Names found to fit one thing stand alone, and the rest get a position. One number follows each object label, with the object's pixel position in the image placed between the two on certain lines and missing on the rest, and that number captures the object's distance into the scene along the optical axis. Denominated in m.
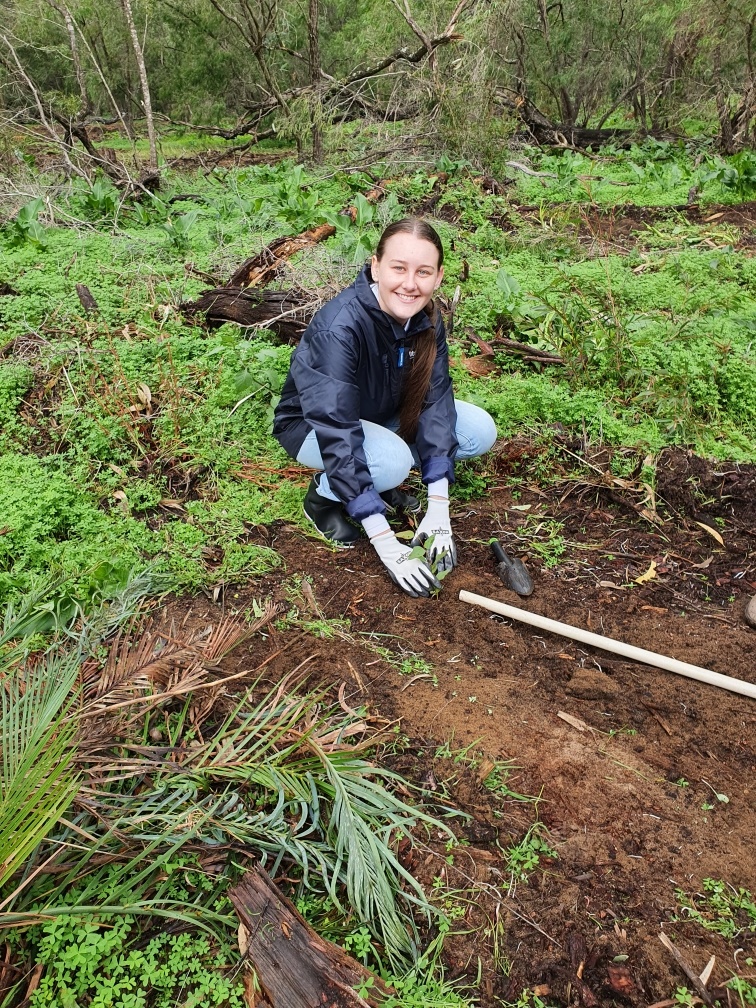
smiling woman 2.63
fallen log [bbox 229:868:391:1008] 1.44
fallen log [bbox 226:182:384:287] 4.73
